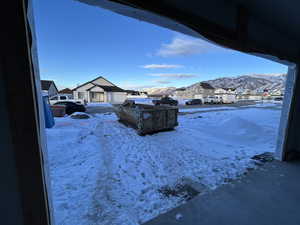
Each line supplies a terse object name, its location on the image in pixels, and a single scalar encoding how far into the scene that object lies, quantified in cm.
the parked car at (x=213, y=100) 2809
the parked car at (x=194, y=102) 2489
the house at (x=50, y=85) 2569
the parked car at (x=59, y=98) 1386
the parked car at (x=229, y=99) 3156
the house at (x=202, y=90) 4672
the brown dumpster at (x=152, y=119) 625
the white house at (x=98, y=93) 2834
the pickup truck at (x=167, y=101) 2077
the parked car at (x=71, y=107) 1219
